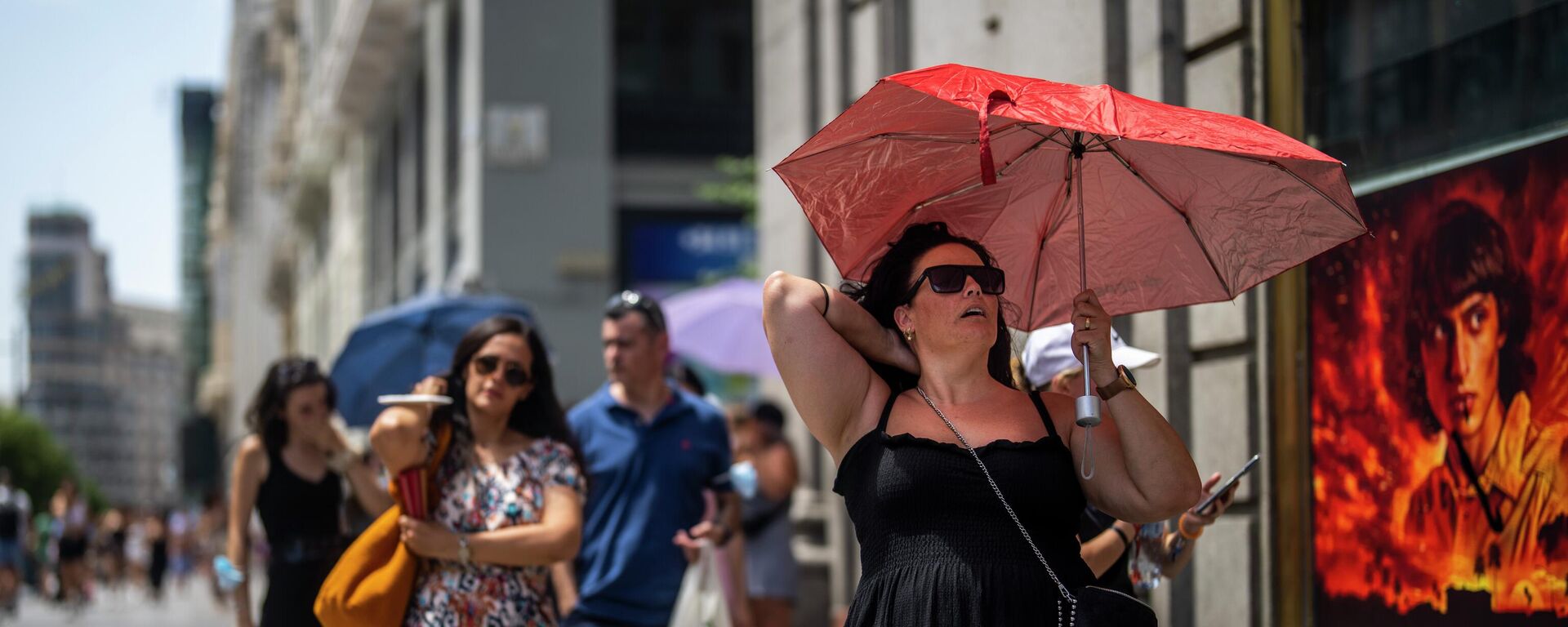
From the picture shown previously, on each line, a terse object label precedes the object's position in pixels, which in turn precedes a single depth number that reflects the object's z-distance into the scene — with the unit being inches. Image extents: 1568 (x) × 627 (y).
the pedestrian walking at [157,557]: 2347.4
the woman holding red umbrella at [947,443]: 293.1
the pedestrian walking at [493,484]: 410.6
